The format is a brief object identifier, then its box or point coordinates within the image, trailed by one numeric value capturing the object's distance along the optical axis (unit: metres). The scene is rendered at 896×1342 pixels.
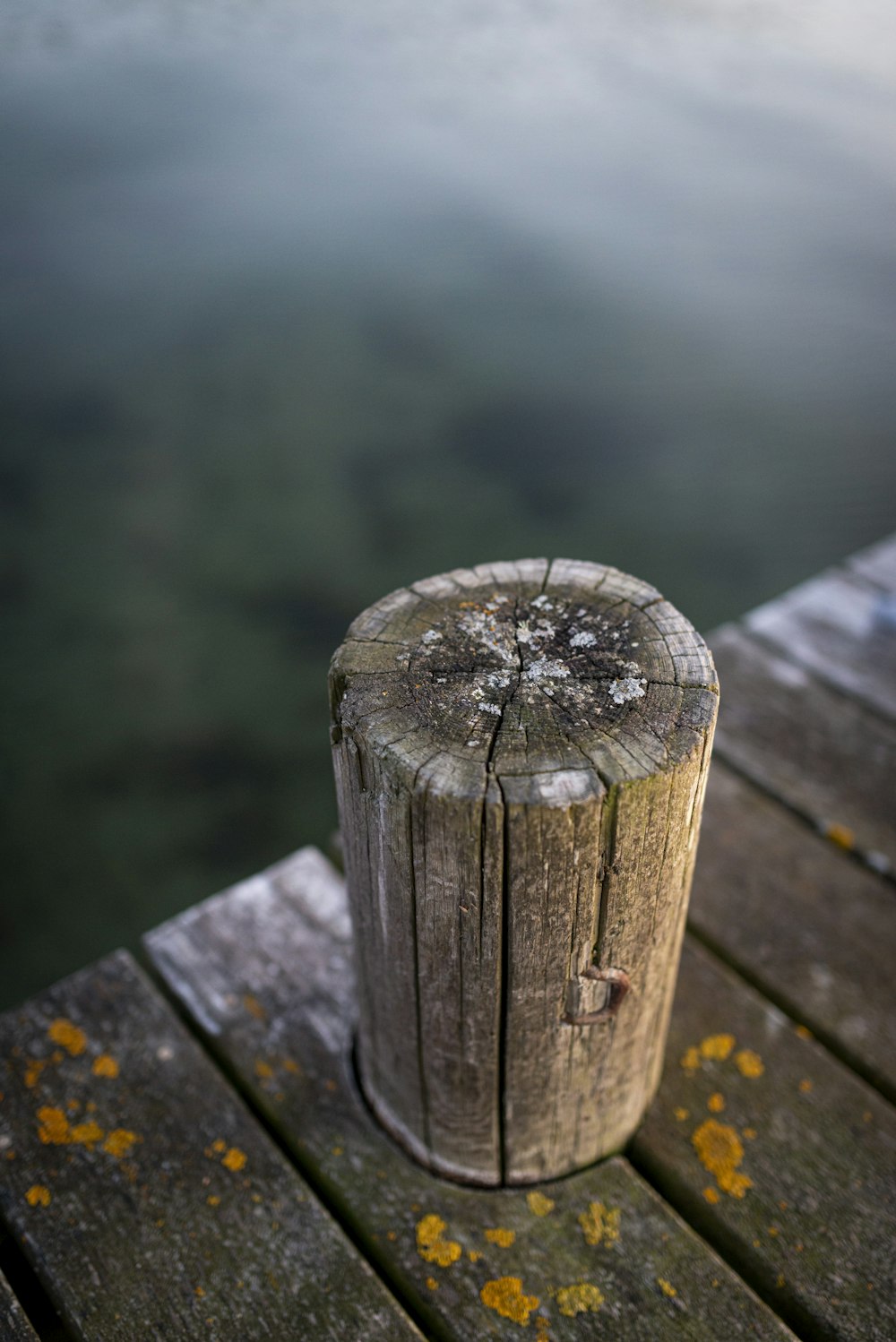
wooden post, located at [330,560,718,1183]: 0.71
